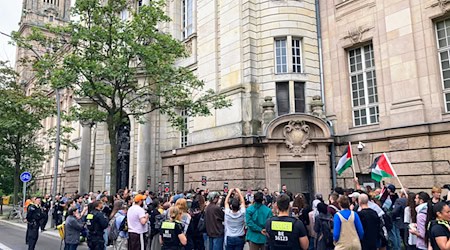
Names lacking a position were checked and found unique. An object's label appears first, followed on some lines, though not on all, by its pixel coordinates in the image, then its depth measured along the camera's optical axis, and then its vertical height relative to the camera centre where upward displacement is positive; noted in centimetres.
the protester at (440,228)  453 -68
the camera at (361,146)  1625 +135
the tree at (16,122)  2541 +431
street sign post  2103 +36
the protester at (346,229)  573 -84
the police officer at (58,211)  1879 -149
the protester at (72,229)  849 -112
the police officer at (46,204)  2066 -128
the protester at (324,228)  681 -97
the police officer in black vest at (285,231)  523 -77
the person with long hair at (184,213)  710 -68
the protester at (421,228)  604 -91
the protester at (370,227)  651 -92
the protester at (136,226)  787 -98
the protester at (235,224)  785 -99
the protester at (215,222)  844 -101
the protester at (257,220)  716 -82
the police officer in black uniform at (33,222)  1097 -120
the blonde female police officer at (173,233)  649 -95
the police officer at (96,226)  816 -100
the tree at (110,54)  1456 +539
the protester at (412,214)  741 -79
